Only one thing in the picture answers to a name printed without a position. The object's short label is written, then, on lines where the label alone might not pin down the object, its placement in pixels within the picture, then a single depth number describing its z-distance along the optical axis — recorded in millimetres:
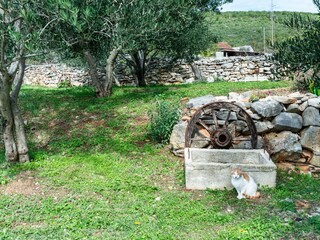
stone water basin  4641
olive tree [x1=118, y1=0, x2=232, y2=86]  4914
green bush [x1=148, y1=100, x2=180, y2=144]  6293
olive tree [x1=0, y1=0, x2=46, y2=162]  3998
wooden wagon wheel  5539
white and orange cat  4375
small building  20091
